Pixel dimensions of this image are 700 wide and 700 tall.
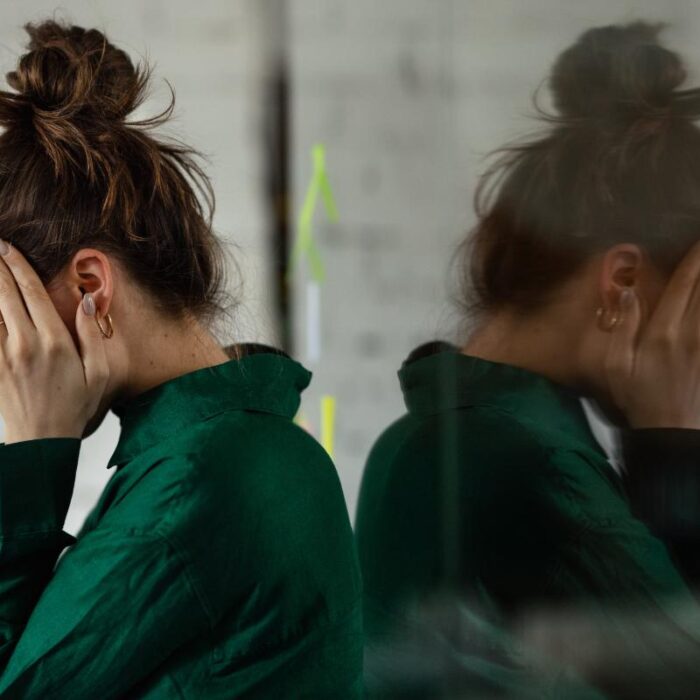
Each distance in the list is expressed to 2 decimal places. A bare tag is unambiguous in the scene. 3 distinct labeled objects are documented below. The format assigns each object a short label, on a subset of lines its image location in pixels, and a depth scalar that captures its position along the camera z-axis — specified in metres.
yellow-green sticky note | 3.05
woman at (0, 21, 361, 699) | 2.86
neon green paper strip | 3.05
